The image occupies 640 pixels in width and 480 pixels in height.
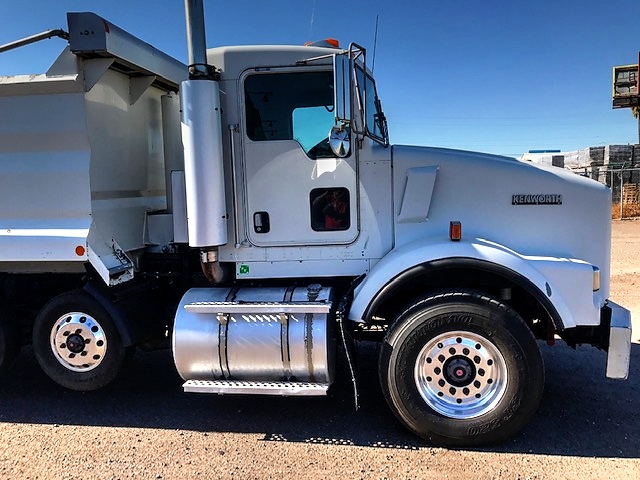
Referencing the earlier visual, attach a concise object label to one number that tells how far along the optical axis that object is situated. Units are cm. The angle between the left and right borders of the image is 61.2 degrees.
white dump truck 375
